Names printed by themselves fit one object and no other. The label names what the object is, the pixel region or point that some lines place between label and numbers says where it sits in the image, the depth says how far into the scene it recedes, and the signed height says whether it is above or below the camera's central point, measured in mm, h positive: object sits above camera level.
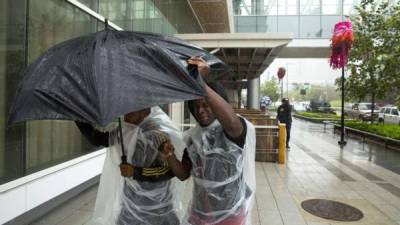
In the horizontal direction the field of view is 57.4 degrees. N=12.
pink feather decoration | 13961 +2454
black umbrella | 1723 +115
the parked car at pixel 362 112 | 32934 -514
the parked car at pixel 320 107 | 46594 -49
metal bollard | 9688 -1089
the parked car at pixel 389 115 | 27652 -627
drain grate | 5363 -1606
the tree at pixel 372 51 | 16080 +2589
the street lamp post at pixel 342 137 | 14121 -1194
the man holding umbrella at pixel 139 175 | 2309 -452
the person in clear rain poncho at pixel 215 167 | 2227 -387
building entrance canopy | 10609 +1916
